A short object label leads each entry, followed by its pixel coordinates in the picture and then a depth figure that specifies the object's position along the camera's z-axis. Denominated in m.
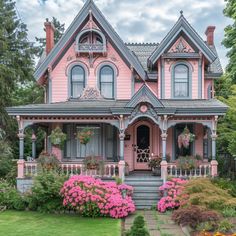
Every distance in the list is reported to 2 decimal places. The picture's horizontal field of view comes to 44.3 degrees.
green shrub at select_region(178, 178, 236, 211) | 9.12
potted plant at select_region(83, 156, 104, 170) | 12.91
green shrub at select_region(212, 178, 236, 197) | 11.39
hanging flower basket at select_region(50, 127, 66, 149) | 13.02
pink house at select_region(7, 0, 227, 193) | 14.39
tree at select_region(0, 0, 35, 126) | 19.34
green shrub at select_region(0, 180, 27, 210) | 11.54
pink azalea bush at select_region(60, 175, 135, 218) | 10.52
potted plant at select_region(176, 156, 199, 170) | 12.78
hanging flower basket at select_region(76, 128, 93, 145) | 13.23
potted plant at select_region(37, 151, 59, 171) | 12.95
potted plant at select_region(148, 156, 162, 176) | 13.43
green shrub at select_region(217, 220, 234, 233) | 7.86
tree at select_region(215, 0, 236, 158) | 13.08
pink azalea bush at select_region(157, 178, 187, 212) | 11.35
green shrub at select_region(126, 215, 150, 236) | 7.19
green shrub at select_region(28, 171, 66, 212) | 11.05
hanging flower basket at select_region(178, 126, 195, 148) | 12.97
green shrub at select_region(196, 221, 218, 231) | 8.01
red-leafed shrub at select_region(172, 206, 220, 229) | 8.17
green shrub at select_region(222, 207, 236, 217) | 9.03
